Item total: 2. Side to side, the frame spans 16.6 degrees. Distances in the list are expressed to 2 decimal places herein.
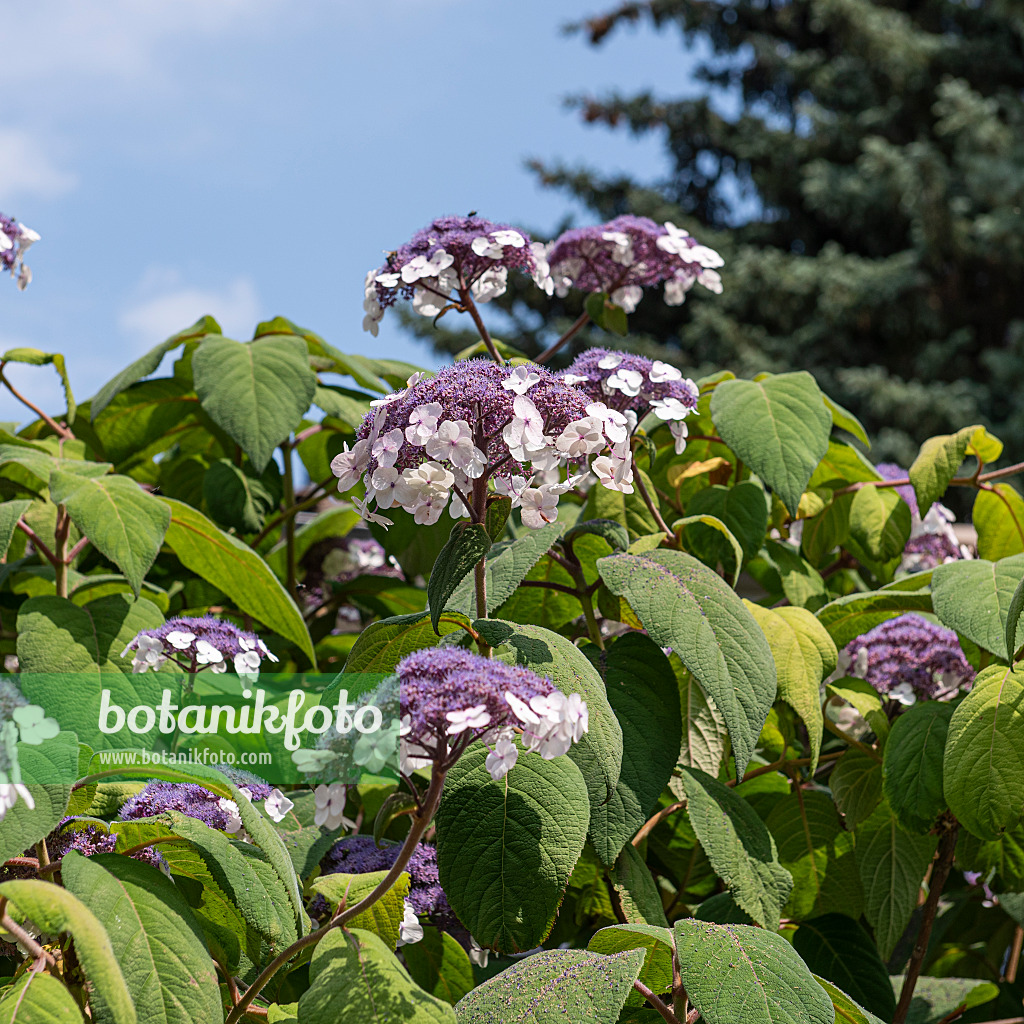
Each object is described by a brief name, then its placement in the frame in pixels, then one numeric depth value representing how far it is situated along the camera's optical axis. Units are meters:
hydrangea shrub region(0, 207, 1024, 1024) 2.26
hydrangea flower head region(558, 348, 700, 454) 2.60
